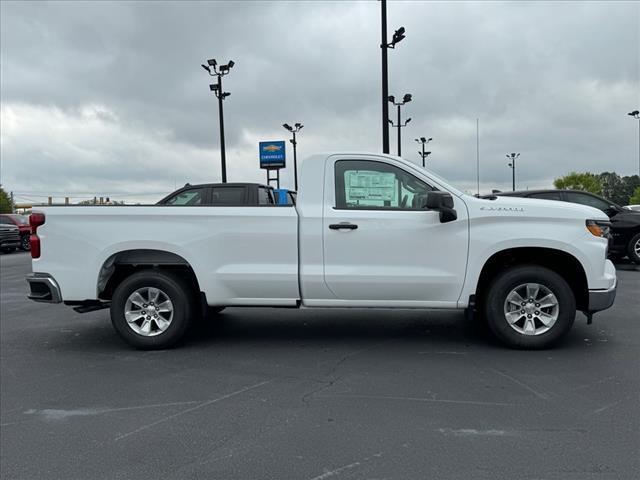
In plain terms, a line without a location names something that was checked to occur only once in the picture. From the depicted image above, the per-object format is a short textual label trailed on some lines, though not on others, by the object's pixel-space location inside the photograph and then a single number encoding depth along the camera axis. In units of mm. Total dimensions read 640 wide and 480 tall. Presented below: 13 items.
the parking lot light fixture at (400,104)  25883
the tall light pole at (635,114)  31344
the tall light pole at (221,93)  23906
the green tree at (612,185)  114981
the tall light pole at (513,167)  60781
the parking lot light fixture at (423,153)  44016
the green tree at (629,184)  118312
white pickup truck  5172
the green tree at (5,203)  92175
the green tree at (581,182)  94188
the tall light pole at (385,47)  14562
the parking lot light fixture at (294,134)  38688
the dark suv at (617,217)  11516
